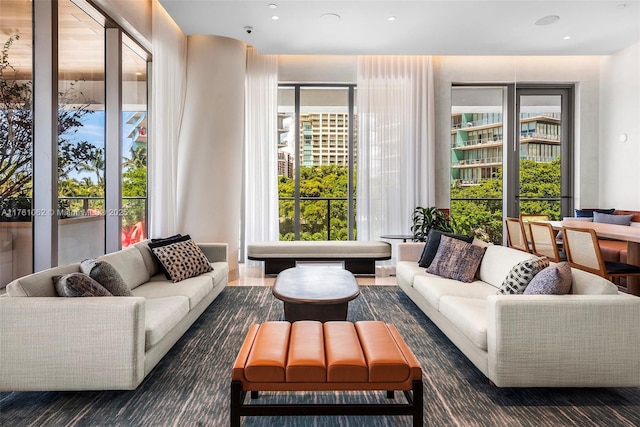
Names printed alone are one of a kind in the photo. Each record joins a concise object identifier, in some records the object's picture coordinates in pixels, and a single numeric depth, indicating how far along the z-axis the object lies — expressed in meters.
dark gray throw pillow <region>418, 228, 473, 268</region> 4.12
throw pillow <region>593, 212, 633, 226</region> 5.37
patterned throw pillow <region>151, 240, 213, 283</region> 3.60
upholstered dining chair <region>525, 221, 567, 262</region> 4.02
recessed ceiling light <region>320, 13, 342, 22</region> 4.46
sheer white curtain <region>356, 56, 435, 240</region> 6.15
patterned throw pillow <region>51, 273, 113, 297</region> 2.25
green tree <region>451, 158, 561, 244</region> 6.43
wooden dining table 3.53
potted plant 5.58
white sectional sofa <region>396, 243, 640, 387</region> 2.15
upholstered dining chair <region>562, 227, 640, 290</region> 3.48
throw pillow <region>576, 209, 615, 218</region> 5.99
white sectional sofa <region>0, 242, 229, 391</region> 2.10
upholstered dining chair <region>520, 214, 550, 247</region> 5.70
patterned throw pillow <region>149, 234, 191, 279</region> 3.66
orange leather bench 1.73
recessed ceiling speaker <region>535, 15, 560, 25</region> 4.56
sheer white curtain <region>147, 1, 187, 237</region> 4.43
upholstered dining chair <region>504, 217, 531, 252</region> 4.46
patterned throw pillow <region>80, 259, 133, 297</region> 2.53
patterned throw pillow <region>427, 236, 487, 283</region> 3.61
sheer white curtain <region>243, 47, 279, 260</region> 6.07
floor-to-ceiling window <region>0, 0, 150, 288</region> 2.88
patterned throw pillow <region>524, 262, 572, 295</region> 2.30
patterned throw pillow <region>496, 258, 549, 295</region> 2.57
